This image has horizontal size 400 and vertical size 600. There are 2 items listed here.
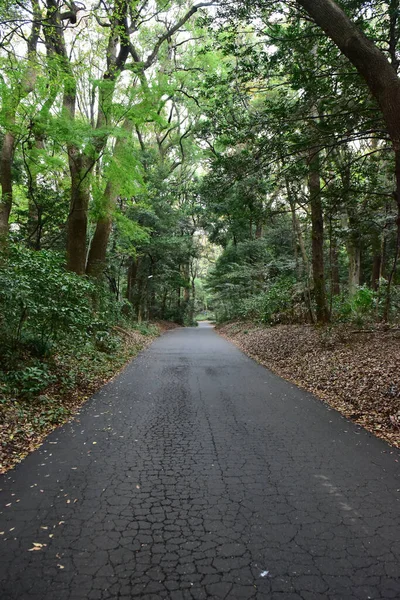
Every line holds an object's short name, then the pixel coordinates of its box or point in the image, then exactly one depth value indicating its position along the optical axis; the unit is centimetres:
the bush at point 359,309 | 1092
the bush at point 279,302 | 1694
